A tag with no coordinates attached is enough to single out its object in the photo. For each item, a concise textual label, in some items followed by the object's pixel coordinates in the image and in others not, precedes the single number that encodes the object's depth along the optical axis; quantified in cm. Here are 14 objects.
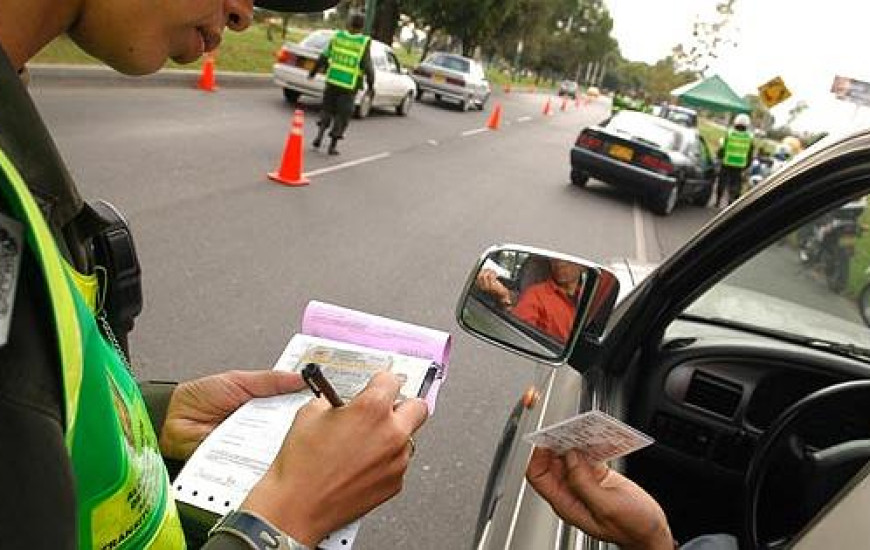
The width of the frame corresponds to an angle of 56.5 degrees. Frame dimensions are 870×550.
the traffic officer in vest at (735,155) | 1496
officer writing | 69
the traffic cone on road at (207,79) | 1545
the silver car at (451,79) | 2400
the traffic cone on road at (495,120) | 2161
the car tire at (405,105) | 1864
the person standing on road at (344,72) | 1088
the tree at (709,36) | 4825
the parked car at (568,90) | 6366
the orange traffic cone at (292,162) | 878
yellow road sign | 1891
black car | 1285
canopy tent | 3016
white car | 1500
